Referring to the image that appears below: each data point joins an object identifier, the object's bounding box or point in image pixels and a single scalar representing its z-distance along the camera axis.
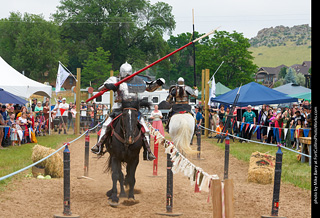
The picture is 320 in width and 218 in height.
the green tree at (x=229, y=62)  72.06
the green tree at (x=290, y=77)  120.97
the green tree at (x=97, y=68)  63.25
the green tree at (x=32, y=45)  68.94
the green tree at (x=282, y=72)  142.75
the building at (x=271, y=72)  151.25
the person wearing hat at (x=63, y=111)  28.14
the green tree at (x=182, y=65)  88.57
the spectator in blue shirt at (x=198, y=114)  27.02
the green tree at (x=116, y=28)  70.75
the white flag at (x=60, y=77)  26.82
